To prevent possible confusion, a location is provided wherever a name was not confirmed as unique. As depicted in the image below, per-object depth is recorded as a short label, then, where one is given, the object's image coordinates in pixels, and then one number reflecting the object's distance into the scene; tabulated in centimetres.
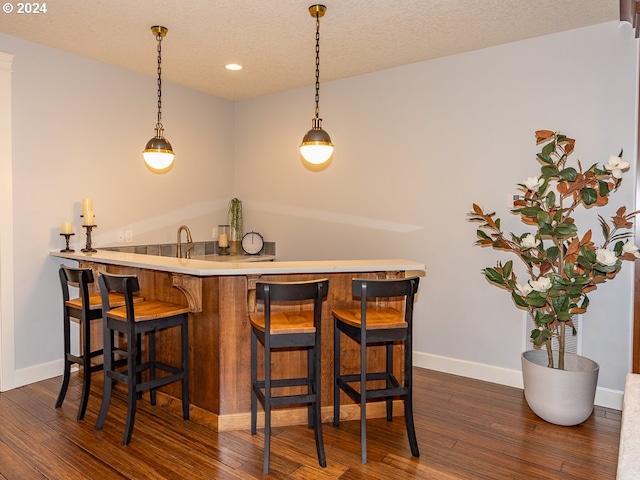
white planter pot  290
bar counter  288
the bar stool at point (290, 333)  241
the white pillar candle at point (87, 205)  378
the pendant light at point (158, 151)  335
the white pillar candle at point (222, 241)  520
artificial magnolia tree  283
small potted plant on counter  529
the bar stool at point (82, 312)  300
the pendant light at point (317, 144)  303
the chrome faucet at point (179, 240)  466
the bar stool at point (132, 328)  269
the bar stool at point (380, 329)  249
